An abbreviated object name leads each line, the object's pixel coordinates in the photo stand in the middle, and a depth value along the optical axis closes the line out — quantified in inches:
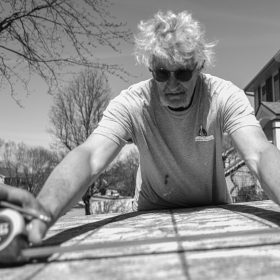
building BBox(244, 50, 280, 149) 471.9
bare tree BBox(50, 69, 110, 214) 445.5
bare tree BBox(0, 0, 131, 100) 149.3
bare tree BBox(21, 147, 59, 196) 843.5
